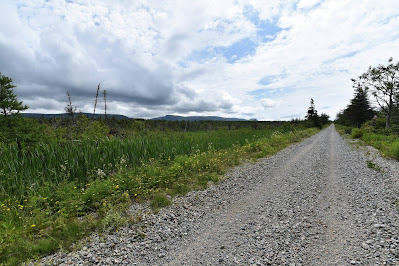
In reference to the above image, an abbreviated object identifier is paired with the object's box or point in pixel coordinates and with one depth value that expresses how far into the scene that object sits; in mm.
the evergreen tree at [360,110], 38719
